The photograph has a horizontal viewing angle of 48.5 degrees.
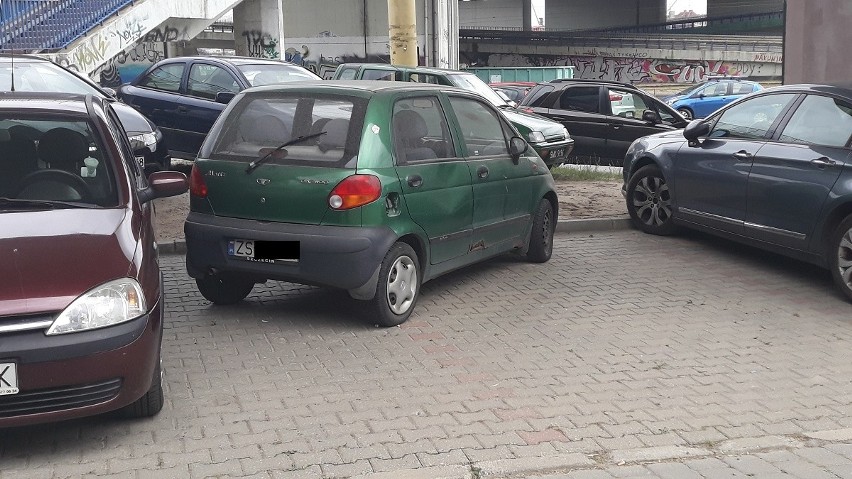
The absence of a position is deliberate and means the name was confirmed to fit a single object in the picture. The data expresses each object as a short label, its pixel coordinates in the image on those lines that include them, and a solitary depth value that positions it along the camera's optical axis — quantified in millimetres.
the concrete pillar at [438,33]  33844
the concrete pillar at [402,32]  13016
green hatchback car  6336
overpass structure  20141
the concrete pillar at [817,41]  12891
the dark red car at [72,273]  4215
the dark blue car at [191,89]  12328
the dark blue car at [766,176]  7559
